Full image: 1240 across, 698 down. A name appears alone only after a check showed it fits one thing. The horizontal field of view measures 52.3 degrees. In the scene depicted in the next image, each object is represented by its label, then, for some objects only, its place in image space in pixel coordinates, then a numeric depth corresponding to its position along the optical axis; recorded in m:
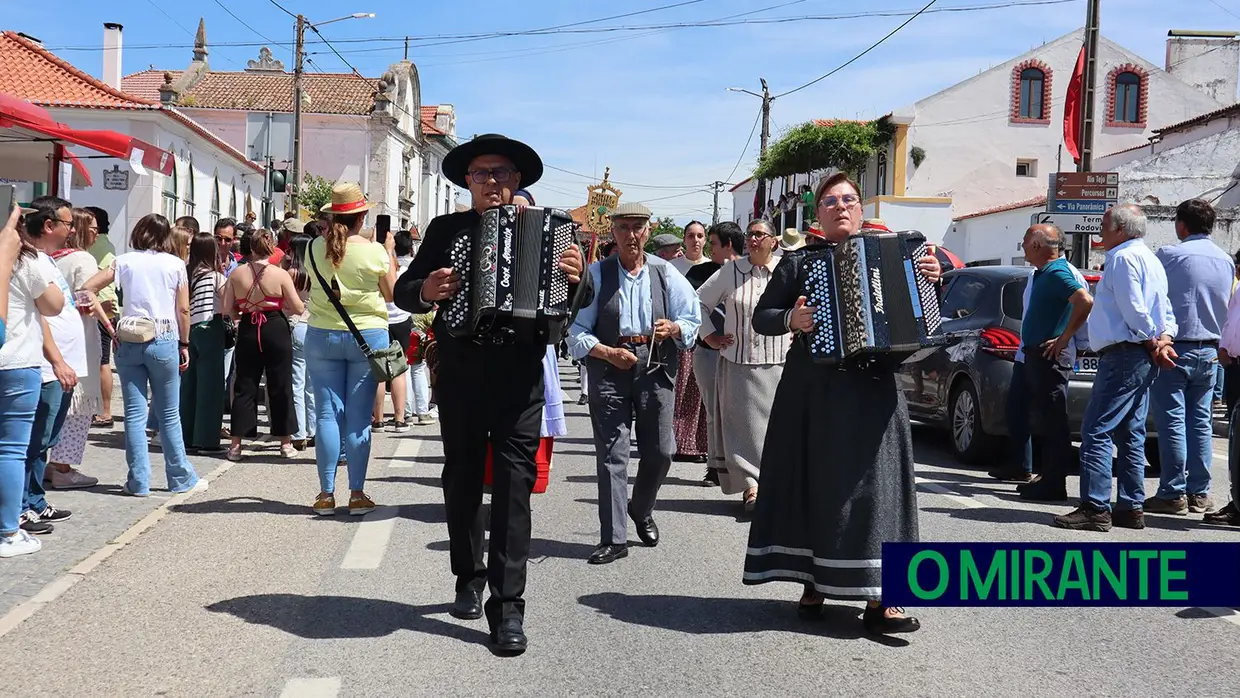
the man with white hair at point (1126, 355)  7.95
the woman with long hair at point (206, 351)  10.48
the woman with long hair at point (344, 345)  7.93
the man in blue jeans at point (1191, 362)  8.51
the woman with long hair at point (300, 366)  10.88
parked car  10.38
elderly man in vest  6.81
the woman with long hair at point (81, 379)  7.86
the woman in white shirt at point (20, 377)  6.27
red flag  20.20
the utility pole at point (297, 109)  31.23
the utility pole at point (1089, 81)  19.47
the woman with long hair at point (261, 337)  10.29
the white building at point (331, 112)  53.47
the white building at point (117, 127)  24.97
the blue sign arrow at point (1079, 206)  18.48
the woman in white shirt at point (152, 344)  8.23
